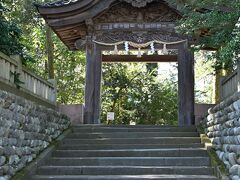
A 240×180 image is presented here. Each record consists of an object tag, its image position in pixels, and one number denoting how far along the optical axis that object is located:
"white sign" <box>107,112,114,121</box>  15.91
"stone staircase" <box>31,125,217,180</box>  8.05
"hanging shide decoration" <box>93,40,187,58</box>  12.73
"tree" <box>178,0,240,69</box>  6.88
